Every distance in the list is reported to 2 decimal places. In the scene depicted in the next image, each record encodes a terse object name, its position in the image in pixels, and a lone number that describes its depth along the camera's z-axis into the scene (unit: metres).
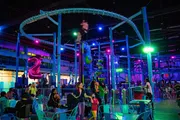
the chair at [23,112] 5.04
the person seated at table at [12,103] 7.03
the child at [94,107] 5.80
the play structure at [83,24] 8.97
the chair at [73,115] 4.62
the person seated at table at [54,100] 5.96
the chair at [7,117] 4.54
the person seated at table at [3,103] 6.46
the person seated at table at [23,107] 5.05
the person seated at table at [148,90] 7.87
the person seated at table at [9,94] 7.18
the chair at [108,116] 3.39
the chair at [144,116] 3.22
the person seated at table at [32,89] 10.60
